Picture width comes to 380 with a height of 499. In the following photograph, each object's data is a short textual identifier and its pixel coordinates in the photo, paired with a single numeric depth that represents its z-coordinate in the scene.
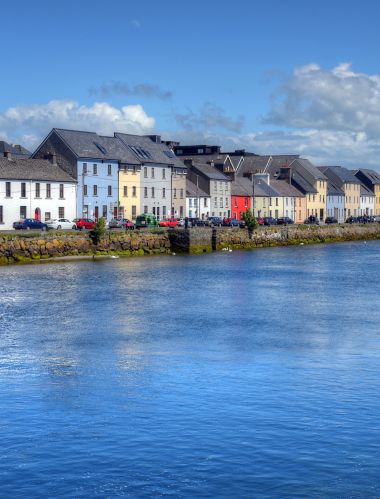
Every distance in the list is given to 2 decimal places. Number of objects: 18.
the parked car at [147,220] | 112.34
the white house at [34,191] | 102.00
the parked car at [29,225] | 96.69
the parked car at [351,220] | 171.57
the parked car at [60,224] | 99.74
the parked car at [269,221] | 137.24
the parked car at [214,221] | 120.28
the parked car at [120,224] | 107.25
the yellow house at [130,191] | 124.19
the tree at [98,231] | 90.43
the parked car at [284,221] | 141.75
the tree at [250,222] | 114.75
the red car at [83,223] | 101.50
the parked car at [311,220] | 160.12
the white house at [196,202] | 142.50
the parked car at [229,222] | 125.53
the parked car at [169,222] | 115.31
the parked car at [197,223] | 119.12
